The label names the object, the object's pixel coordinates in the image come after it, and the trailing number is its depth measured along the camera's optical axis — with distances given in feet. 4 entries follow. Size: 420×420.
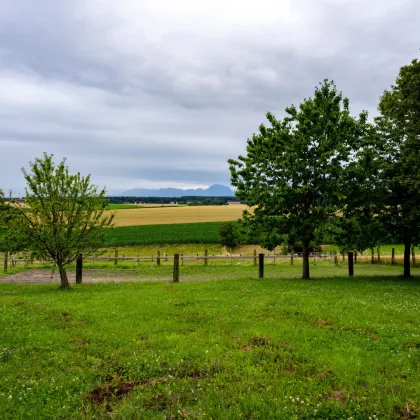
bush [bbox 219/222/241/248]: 152.07
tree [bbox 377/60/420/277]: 60.55
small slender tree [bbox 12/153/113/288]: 55.72
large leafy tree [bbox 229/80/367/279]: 64.59
